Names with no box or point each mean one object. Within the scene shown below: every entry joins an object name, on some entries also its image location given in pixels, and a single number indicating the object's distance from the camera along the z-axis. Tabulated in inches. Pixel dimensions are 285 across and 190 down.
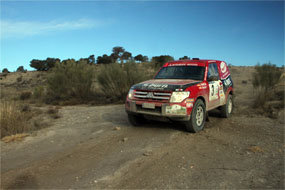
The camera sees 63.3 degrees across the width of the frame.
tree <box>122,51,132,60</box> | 1663.3
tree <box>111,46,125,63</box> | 1676.9
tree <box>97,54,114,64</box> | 1835.5
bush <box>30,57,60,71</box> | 1699.3
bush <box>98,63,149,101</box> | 553.9
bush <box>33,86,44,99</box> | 669.9
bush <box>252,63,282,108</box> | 500.3
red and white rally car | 225.0
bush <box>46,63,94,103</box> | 600.4
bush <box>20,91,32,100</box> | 699.9
